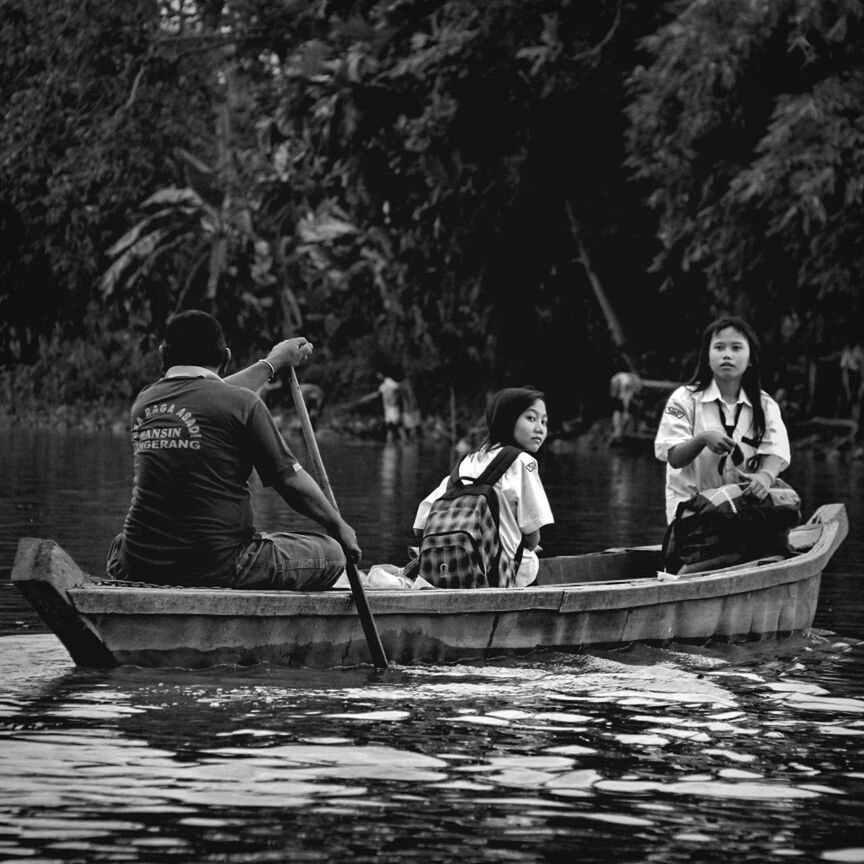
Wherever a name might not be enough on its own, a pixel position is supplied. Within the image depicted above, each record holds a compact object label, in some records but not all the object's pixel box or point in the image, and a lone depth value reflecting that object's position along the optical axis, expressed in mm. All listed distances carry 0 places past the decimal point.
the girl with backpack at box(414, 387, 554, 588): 14945
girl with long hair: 16746
